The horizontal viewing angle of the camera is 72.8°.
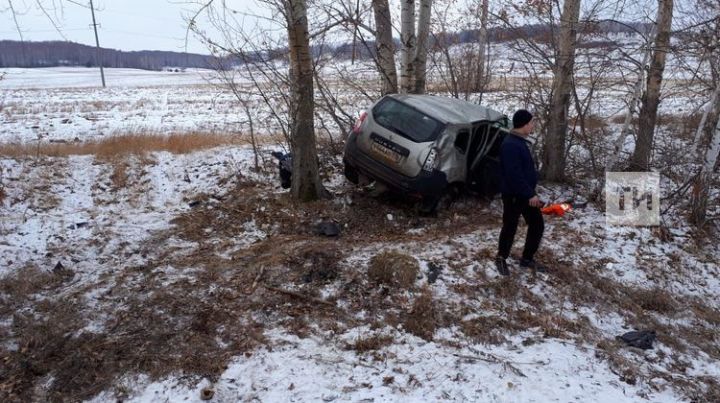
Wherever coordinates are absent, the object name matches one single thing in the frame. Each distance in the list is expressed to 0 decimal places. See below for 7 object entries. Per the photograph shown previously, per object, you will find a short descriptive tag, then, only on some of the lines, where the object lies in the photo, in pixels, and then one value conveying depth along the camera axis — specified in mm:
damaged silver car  6984
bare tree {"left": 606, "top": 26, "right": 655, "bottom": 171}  8375
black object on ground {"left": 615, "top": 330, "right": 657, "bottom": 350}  4691
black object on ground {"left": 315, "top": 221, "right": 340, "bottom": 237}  7066
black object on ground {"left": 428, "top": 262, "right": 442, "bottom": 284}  5527
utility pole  41688
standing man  5109
